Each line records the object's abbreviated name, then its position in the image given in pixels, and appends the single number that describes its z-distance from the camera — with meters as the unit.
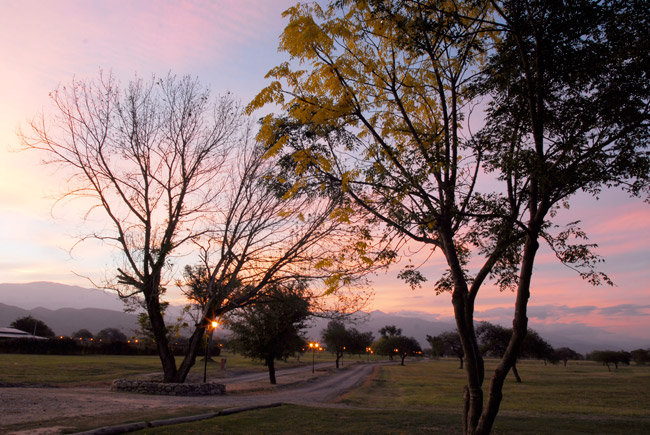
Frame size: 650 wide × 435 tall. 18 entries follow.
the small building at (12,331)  65.00
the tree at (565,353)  101.46
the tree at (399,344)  98.06
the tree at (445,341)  76.87
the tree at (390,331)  121.56
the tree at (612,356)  81.25
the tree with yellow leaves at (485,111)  6.76
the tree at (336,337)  69.94
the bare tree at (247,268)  18.20
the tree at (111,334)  110.69
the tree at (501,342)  47.56
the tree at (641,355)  98.25
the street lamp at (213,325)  18.81
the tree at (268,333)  25.97
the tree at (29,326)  79.19
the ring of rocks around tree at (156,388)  16.88
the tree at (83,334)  108.45
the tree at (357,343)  72.25
